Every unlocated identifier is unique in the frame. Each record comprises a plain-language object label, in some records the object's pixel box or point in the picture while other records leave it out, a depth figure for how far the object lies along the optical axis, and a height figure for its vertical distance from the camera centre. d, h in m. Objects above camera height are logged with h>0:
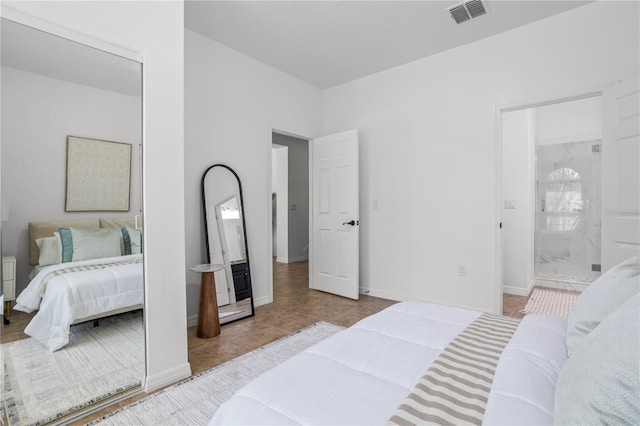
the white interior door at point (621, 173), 2.34 +0.29
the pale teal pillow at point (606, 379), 0.61 -0.34
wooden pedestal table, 2.84 -0.82
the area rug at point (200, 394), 1.73 -1.08
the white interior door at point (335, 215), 4.05 -0.02
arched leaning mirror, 3.27 -0.27
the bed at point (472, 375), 0.68 -0.51
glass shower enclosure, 4.52 +0.01
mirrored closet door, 1.60 -0.06
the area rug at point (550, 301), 3.56 -1.06
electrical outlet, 3.48 -0.62
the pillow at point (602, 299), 1.02 -0.29
